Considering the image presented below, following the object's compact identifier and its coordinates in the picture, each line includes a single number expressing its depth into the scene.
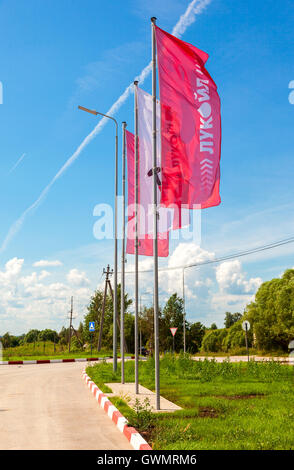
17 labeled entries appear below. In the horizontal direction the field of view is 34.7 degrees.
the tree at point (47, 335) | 139.38
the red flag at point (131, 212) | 14.23
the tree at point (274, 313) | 50.89
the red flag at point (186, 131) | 11.05
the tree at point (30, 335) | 139.40
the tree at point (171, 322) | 70.25
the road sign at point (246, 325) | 27.56
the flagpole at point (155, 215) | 10.97
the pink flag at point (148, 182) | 11.49
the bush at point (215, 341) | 83.69
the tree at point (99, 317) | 67.94
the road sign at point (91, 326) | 37.18
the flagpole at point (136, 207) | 13.98
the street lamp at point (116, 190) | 19.44
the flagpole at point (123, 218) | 17.69
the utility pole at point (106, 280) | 52.78
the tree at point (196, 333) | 71.25
